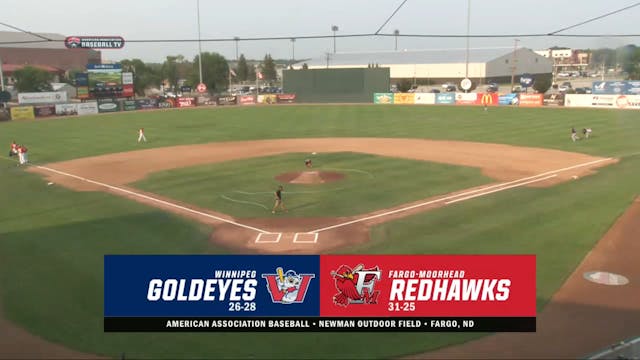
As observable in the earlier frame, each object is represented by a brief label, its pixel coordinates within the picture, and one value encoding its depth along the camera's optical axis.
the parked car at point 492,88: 110.39
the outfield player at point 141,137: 49.75
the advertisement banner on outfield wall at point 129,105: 85.62
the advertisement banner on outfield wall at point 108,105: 82.56
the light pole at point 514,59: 133.00
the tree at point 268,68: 178.38
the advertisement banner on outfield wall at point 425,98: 89.00
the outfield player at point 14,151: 40.11
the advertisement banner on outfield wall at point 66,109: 77.31
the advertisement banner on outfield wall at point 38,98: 84.12
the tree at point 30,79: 115.50
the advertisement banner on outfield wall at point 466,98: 84.44
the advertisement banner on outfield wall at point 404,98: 90.31
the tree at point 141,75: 127.81
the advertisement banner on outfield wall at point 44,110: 74.69
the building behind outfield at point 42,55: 157.12
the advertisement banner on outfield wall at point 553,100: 78.69
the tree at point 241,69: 166.80
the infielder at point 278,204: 23.86
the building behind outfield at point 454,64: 132.25
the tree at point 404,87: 105.88
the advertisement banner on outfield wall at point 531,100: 79.10
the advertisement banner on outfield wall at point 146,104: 87.56
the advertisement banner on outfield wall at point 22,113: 72.44
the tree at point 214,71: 133.12
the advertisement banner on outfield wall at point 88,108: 79.50
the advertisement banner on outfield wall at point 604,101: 70.75
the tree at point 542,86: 94.19
